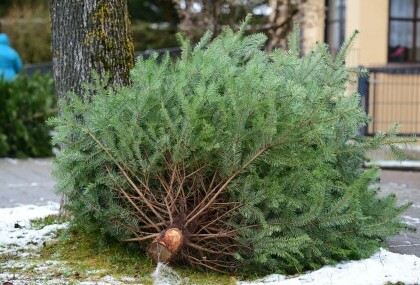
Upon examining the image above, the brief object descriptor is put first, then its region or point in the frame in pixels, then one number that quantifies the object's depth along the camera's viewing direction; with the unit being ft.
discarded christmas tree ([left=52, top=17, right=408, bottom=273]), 17.24
